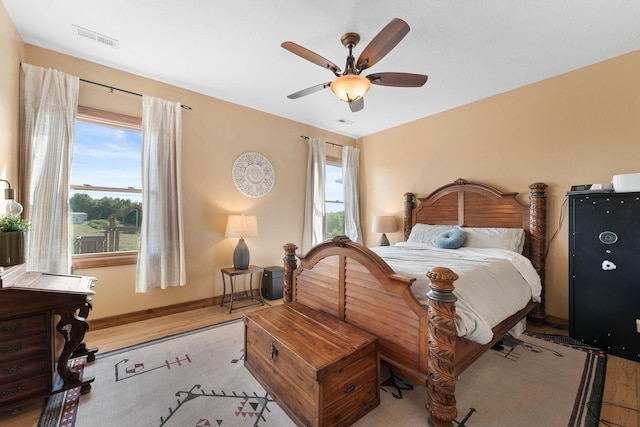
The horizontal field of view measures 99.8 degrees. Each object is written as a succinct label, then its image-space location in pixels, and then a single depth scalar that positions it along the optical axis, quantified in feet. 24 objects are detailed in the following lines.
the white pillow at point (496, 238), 10.36
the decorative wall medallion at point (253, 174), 12.85
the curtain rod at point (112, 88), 9.30
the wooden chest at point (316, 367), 4.92
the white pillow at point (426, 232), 12.61
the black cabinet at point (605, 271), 7.60
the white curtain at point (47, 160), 8.07
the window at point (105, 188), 9.48
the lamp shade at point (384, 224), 15.03
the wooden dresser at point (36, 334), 5.25
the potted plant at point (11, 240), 5.62
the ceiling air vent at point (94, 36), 7.86
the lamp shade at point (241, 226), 11.59
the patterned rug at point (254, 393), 5.38
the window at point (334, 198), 16.84
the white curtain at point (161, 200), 10.05
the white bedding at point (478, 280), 5.74
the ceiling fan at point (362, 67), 6.11
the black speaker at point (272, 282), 12.65
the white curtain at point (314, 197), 15.05
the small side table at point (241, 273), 11.18
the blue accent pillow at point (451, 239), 11.01
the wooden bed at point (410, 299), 5.13
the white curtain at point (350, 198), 16.89
